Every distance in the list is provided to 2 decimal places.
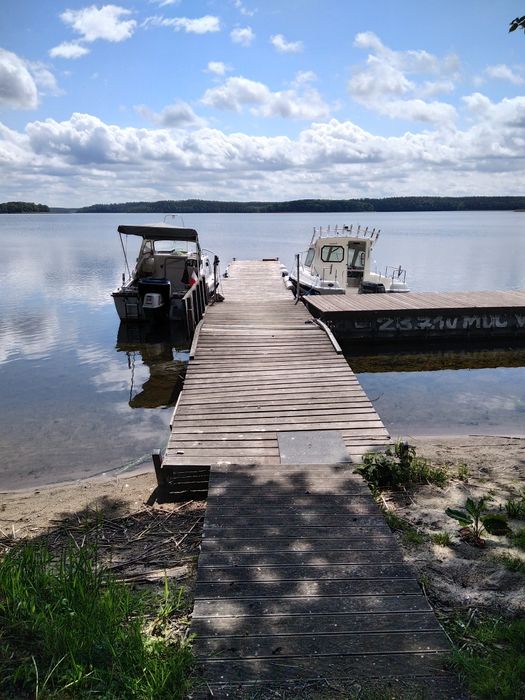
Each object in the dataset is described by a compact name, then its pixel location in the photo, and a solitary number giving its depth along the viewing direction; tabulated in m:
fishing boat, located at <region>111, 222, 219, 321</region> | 16.39
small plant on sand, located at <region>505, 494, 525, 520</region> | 4.82
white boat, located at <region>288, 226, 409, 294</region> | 18.08
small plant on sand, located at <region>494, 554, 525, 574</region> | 3.87
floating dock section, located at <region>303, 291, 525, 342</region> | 13.95
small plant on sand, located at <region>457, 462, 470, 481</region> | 5.94
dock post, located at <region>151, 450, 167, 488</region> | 5.60
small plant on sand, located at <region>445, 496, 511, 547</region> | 4.32
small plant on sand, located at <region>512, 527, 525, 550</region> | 4.26
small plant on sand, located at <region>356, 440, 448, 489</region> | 5.45
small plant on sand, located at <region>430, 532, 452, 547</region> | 4.35
